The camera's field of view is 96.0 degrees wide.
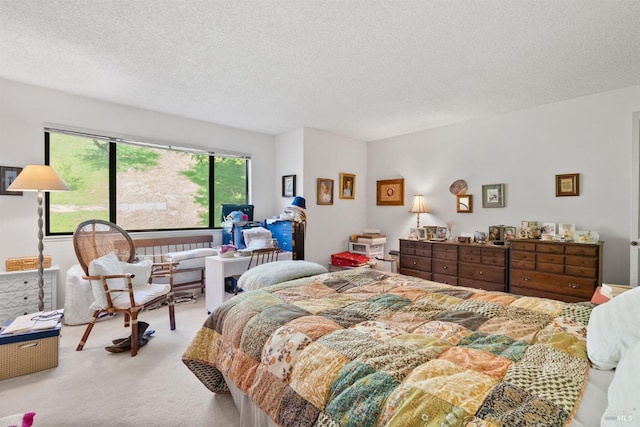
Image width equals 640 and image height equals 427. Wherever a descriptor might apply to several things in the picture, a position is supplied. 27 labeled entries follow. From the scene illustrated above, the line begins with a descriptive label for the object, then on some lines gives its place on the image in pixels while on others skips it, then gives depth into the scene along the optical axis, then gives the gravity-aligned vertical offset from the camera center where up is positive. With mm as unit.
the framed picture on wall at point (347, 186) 5371 +532
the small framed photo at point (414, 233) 4662 -332
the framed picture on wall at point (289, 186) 4965 +501
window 3684 +479
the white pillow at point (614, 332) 1017 -442
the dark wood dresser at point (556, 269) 3049 -646
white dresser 2932 -798
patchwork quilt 894 -572
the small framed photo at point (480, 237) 4031 -343
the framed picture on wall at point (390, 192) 5277 +397
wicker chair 2590 -594
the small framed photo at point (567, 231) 3276 -225
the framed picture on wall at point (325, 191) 5000 +396
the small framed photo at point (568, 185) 3508 +339
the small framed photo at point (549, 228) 3551 -199
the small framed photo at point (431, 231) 4496 -284
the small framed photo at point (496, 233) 3994 -286
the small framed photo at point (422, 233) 4570 -326
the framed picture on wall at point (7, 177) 3158 +432
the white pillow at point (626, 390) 687 -467
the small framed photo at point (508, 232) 3805 -270
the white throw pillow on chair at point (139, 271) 3017 -596
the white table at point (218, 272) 3350 -695
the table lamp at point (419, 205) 4762 +132
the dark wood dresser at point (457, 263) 3729 -713
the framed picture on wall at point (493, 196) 4105 +245
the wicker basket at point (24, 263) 3041 -506
